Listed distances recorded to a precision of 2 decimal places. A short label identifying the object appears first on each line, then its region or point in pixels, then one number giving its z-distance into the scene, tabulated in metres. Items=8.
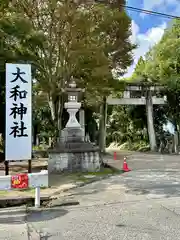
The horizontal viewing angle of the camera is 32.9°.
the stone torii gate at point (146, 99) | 21.77
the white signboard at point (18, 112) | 6.74
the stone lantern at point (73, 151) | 10.53
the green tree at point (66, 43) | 11.57
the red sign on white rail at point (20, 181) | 6.15
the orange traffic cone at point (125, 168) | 11.41
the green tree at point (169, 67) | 19.97
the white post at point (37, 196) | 6.24
